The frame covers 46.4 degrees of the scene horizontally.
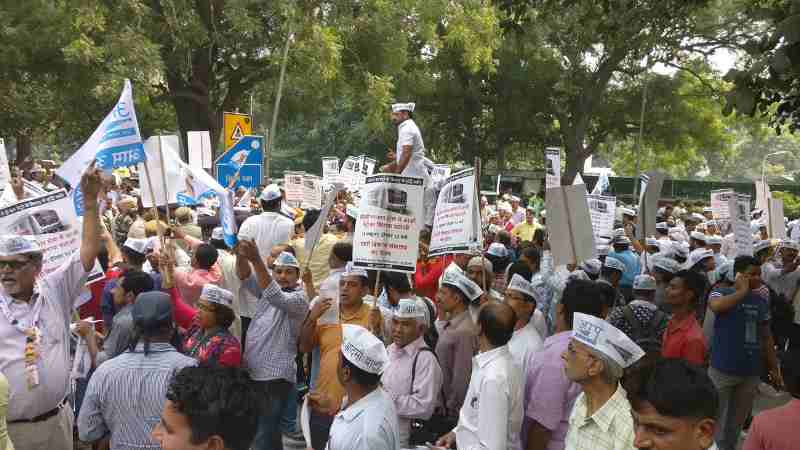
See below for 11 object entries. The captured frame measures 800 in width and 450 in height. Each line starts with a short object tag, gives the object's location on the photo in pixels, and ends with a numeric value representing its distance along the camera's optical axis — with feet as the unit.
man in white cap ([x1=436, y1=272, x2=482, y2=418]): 20.59
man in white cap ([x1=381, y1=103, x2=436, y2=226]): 33.63
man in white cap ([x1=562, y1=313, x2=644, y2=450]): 13.84
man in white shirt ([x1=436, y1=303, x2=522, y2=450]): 15.44
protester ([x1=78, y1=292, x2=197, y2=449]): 14.96
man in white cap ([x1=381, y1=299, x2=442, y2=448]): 18.58
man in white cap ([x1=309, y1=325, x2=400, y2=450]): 13.50
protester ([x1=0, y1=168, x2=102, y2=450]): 16.16
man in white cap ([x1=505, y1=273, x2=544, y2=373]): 19.63
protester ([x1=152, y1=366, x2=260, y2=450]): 9.80
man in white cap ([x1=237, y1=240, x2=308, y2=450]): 20.42
